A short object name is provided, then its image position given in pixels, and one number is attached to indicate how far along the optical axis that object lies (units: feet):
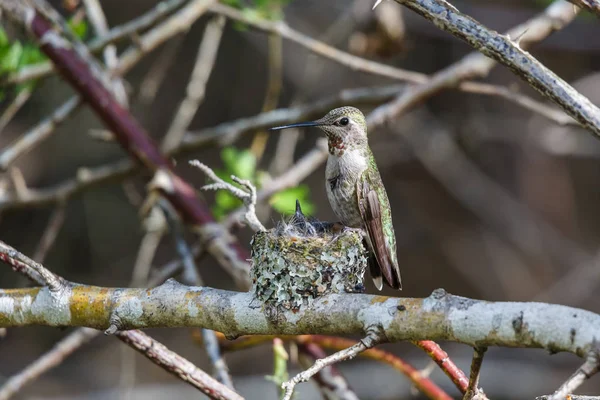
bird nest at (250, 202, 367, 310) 14.14
